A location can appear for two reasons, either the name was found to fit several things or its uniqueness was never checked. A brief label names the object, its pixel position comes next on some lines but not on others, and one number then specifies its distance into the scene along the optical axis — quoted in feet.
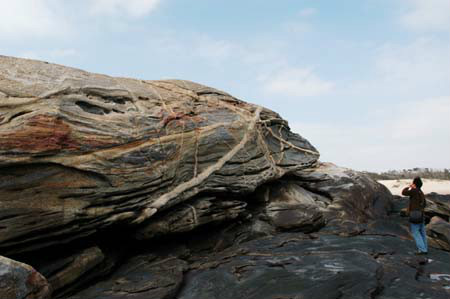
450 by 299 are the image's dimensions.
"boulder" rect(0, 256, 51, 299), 23.54
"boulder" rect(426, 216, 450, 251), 45.75
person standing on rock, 40.83
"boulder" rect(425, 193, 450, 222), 62.18
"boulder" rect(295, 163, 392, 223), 56.24
